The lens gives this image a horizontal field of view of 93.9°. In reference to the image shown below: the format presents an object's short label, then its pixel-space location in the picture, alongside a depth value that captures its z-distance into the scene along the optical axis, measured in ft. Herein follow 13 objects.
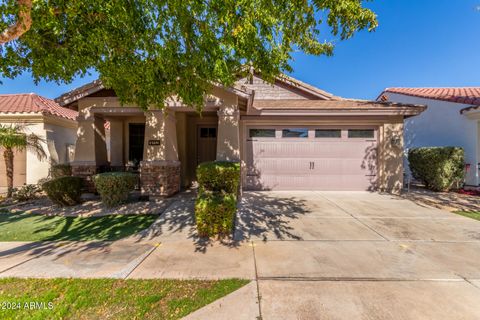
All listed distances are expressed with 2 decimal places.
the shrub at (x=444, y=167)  29.12
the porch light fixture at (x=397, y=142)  29.58
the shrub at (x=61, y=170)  26.99
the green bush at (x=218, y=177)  19.11
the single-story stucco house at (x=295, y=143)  28.96
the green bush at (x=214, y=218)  14.84
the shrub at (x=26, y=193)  25.81
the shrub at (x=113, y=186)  21.79
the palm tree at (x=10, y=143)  25.50
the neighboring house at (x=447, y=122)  30.50
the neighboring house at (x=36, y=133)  32.19
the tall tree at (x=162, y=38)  12.39
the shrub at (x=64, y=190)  21.93
